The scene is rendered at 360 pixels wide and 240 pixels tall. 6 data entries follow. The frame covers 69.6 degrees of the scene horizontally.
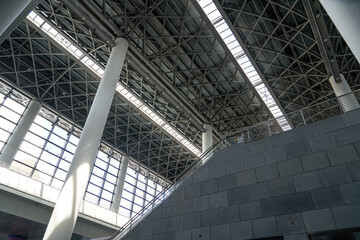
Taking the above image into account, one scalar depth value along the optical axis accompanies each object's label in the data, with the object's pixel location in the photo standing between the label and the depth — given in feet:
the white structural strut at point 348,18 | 6.92
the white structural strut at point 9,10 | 7.12
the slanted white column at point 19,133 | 83.84
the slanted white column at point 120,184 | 112.68
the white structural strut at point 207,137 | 100.02
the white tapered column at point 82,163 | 42.11
